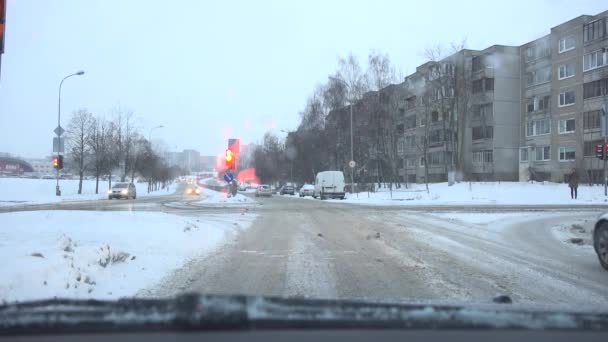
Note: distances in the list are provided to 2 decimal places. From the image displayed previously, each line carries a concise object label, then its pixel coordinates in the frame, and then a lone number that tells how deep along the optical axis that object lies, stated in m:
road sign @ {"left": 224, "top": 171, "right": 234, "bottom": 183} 28.56
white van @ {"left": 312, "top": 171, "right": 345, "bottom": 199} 40.84
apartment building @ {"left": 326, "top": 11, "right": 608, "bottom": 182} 46.41
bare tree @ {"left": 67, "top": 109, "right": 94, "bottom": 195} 50.94
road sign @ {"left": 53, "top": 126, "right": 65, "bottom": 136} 38.66
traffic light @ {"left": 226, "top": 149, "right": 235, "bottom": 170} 26.88
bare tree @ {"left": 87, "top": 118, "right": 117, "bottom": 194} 52.22
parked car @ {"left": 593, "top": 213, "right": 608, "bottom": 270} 8.16
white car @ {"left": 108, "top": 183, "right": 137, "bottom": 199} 42.53
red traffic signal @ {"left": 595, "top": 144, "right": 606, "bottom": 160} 30.34
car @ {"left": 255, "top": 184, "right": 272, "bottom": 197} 51.78
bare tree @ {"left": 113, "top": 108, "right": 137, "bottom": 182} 59.03
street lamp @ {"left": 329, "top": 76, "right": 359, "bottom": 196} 53.67
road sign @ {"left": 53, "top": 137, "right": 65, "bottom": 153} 37.97
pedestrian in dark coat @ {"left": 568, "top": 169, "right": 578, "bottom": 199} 31.59
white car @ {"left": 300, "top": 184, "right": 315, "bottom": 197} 55.59
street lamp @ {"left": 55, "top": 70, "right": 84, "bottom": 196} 38.00
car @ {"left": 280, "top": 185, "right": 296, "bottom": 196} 63.47
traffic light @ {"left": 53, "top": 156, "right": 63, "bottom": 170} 37.41
